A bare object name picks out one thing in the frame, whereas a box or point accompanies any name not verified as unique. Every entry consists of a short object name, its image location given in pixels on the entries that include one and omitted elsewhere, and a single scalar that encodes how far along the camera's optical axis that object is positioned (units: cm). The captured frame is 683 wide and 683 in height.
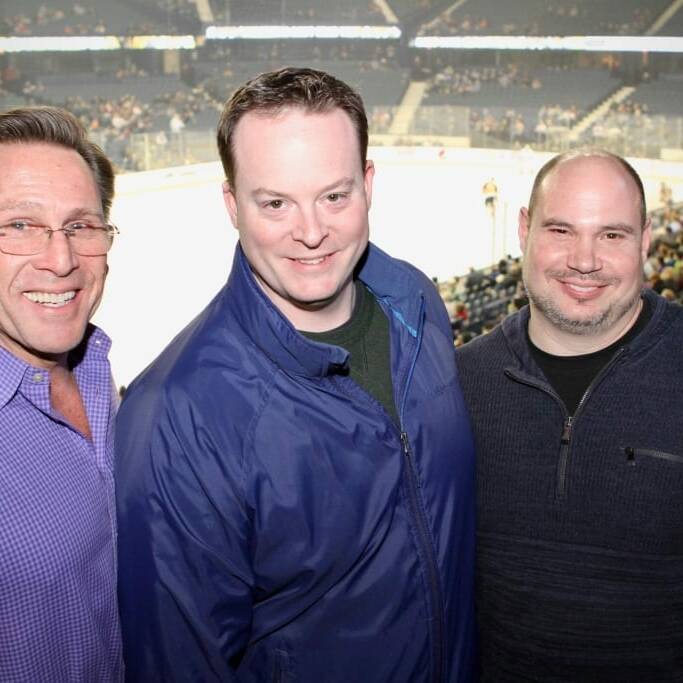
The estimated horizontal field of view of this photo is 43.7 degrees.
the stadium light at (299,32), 2078
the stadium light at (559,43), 1950
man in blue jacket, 137
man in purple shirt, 130
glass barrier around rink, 1577
